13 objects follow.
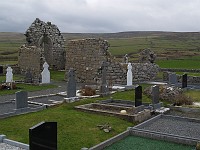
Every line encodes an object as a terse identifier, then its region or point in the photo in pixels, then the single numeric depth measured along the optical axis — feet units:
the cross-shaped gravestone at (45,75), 60.79
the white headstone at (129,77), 54.91
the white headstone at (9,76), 55.80
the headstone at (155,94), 36.32
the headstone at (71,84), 40.99
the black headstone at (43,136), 18.45
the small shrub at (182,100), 39.08
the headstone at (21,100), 33.92
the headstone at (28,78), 61.02
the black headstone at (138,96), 34.68
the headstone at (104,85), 45.11
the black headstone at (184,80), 54.16
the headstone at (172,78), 59.04
